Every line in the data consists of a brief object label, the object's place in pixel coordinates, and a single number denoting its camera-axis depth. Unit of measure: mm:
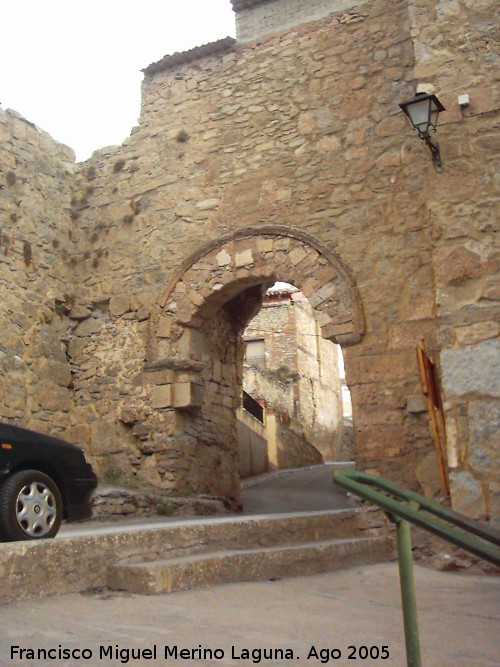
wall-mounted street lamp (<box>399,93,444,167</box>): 5758
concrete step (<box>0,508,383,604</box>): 3576
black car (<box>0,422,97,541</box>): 4191
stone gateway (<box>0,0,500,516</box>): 7164
